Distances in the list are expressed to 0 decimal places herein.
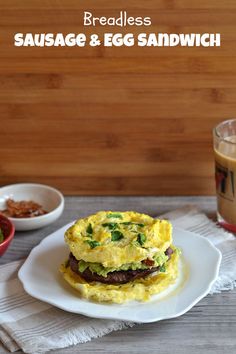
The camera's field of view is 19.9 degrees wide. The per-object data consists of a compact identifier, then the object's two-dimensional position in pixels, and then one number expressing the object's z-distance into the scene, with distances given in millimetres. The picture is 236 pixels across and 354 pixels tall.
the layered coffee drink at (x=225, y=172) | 1635
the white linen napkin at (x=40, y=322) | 1295
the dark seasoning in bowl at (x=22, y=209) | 1761
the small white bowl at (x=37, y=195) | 1811
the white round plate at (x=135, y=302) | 1340
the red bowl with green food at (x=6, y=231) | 1565
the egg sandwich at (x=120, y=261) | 1372
